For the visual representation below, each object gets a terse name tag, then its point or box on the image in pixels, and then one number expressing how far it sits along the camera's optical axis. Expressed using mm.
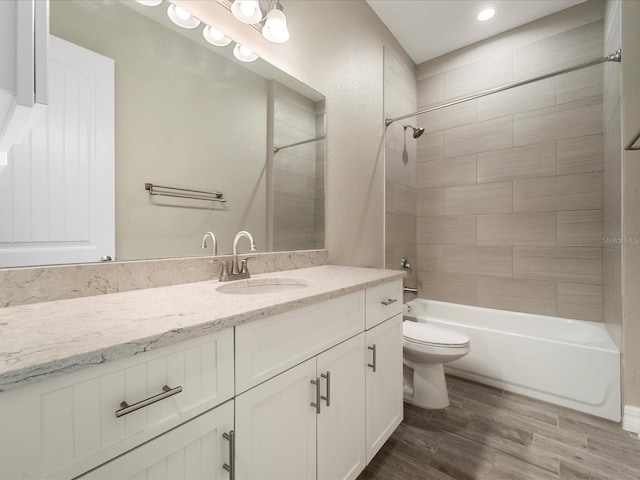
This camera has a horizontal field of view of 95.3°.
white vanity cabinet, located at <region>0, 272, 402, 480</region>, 460
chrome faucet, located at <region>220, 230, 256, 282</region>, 1243
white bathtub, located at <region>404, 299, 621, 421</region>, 1725
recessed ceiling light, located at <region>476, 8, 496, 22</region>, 2275
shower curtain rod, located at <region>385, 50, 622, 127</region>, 1704
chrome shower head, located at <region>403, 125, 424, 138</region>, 2804
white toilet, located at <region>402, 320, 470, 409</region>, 1725
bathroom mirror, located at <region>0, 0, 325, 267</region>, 980
